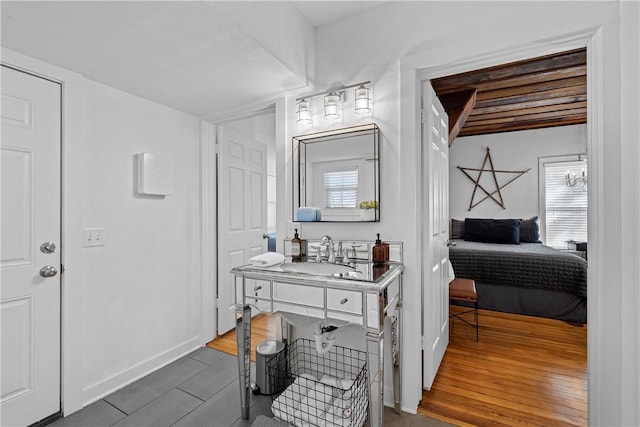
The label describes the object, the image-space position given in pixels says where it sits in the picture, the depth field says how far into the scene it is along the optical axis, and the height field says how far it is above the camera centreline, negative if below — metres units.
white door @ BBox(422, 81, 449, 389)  1.95 -0.11
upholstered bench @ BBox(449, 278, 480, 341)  2.78 -0.70
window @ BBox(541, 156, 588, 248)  4.71 +0.21
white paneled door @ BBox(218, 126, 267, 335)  2.89 +0.07
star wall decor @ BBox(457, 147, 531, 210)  5.09 +0.56
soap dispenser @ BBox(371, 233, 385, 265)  1.83 -0.23
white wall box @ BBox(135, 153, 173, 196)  2.20 +0.29
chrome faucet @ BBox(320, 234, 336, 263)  1.97 -0.21
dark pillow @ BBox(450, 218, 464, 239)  5.04 -0.24
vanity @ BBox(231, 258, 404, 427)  1.45 -0.44
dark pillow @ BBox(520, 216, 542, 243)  4.62 -0.25
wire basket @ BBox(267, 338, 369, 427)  1.66 -1.05
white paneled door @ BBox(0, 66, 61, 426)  1.60 -0.19
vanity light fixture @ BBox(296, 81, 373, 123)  1.95 +0.75
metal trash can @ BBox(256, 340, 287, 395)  2.04 -1.04
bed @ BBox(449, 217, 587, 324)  3.16 -0.69
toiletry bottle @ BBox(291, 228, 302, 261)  2.10 -0.24
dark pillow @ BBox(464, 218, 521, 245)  4.37 -0.23
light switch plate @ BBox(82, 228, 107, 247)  1.93 -0.15
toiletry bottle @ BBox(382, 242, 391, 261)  1.86 -0.22
